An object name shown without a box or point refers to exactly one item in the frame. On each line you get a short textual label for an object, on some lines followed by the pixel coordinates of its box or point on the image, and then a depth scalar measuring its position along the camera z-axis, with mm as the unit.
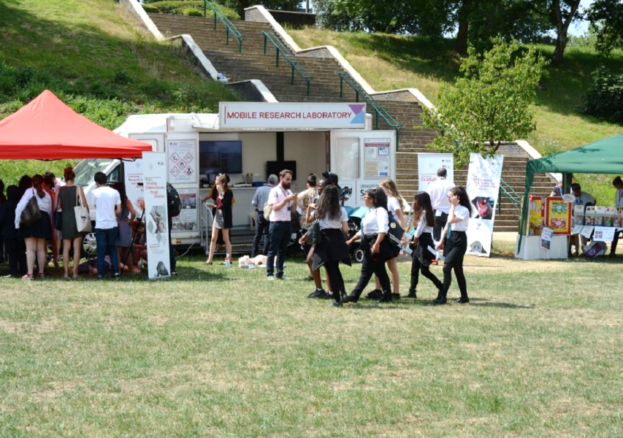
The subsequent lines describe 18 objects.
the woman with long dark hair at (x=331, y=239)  11805
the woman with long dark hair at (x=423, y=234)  12602
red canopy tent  14500
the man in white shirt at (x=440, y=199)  17609
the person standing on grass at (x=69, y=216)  14742
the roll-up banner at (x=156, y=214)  14797
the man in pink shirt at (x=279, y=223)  14523
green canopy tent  18938
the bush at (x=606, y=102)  37875
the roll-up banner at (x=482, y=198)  19438
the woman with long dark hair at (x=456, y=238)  12203
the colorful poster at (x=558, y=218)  19438
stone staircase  26719
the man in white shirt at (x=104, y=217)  14656
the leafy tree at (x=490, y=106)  20969
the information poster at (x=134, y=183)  17203
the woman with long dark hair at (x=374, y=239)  11752
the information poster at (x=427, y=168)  19531
